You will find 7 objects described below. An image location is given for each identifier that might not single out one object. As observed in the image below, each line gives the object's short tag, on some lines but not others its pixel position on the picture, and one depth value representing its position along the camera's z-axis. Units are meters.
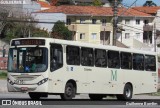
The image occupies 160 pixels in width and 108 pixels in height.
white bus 25.00
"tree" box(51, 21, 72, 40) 90.69
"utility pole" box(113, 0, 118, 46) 40.86
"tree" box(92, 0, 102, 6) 125.91
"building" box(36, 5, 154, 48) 98.93
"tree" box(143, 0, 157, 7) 157.46
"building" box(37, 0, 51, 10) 113.93
